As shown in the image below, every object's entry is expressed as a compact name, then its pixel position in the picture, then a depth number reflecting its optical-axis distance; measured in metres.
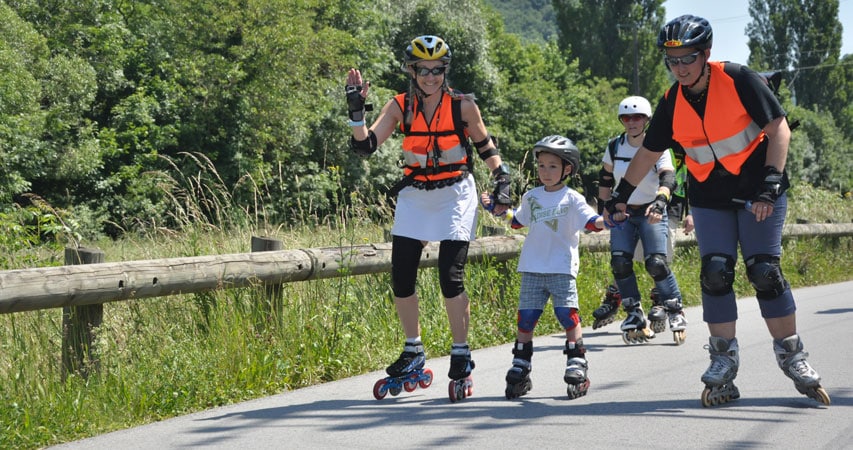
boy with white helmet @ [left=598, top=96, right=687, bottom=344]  15.94
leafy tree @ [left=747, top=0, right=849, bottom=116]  151.12
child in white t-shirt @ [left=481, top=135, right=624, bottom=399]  11.67
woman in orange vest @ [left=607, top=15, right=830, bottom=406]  10.30
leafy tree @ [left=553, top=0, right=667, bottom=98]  127.81
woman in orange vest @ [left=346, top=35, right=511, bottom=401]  11.71
